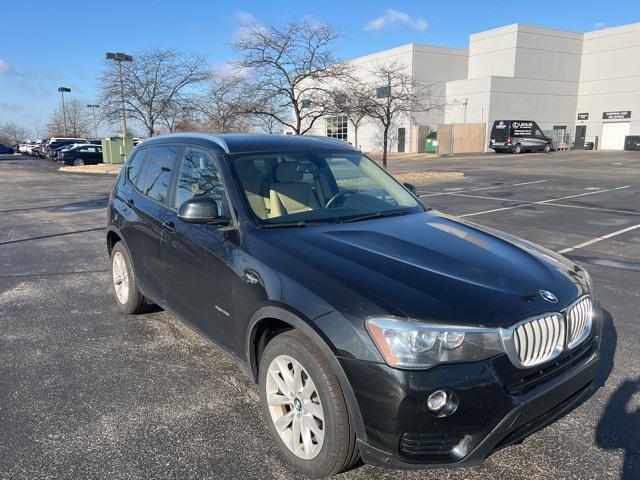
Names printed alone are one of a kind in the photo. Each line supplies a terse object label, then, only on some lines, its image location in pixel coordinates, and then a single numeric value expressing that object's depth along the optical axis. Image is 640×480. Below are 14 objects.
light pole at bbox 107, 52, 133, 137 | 27.90
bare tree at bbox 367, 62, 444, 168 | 25.19
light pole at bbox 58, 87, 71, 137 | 60.50
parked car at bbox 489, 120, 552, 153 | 45.19
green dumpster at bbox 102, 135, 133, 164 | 33.38
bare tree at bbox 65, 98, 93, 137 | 79.74
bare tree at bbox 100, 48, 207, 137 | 28.78
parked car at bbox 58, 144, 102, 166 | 35.31
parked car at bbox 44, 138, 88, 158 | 42.00
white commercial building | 51.25
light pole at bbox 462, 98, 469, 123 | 52.47
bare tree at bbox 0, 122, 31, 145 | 115.06
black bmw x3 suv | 2.25
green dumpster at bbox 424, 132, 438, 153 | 50.78
